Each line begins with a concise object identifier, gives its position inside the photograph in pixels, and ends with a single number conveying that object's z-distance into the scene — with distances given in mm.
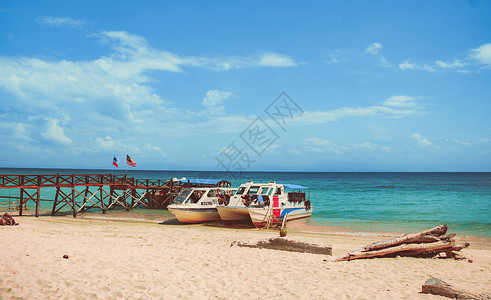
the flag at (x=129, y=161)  30127
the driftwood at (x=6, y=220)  15805
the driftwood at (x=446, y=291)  6978
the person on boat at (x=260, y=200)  22303
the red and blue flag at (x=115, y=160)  31172
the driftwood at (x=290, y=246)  11797
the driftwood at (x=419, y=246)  11734
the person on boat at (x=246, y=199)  22172
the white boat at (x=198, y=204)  22609
